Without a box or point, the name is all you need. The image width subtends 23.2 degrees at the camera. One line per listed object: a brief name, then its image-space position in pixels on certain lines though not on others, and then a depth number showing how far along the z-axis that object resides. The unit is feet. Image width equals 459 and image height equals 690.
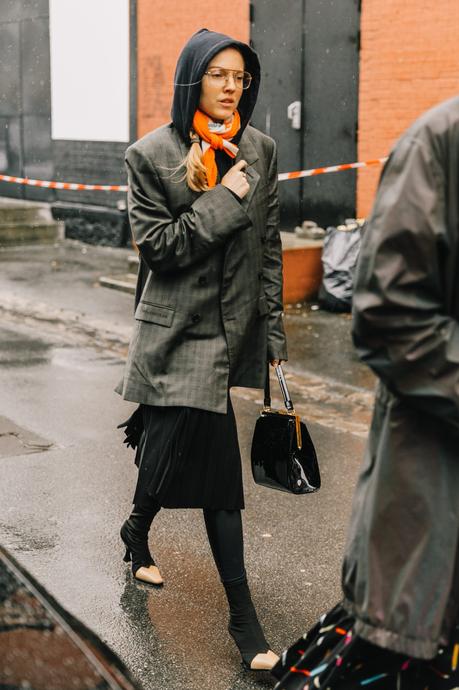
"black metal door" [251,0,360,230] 37.09
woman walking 12.46
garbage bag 33.81
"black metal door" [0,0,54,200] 53.67
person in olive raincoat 7.40
